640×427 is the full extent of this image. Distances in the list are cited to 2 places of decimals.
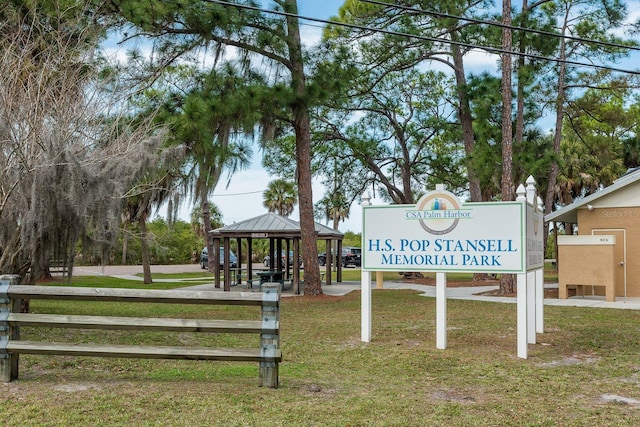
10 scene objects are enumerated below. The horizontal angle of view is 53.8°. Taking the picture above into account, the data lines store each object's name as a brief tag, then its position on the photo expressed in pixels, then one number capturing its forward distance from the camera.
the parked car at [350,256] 45.91
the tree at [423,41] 19.52
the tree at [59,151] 8.90
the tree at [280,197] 56.69
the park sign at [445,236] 8.57
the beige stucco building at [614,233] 17.27
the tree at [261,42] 14.32
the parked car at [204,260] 42.63
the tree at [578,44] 19.77
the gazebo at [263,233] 21.41
